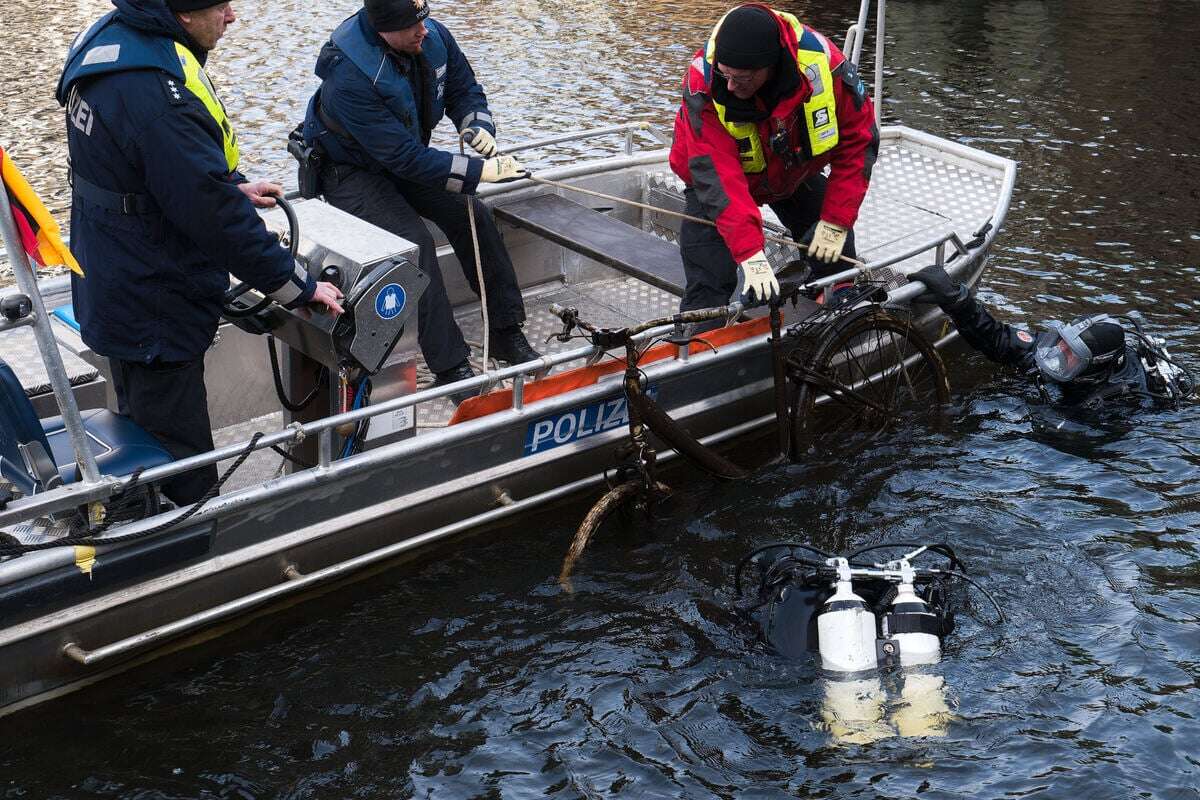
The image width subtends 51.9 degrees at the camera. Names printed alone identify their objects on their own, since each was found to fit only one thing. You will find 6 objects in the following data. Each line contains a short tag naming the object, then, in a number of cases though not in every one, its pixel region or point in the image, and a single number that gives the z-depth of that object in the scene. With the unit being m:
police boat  4.35
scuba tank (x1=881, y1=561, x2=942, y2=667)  4.60
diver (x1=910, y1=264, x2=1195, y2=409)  6.50
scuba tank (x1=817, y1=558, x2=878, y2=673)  4.59
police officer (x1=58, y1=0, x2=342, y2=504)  4.05
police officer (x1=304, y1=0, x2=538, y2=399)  5.72
